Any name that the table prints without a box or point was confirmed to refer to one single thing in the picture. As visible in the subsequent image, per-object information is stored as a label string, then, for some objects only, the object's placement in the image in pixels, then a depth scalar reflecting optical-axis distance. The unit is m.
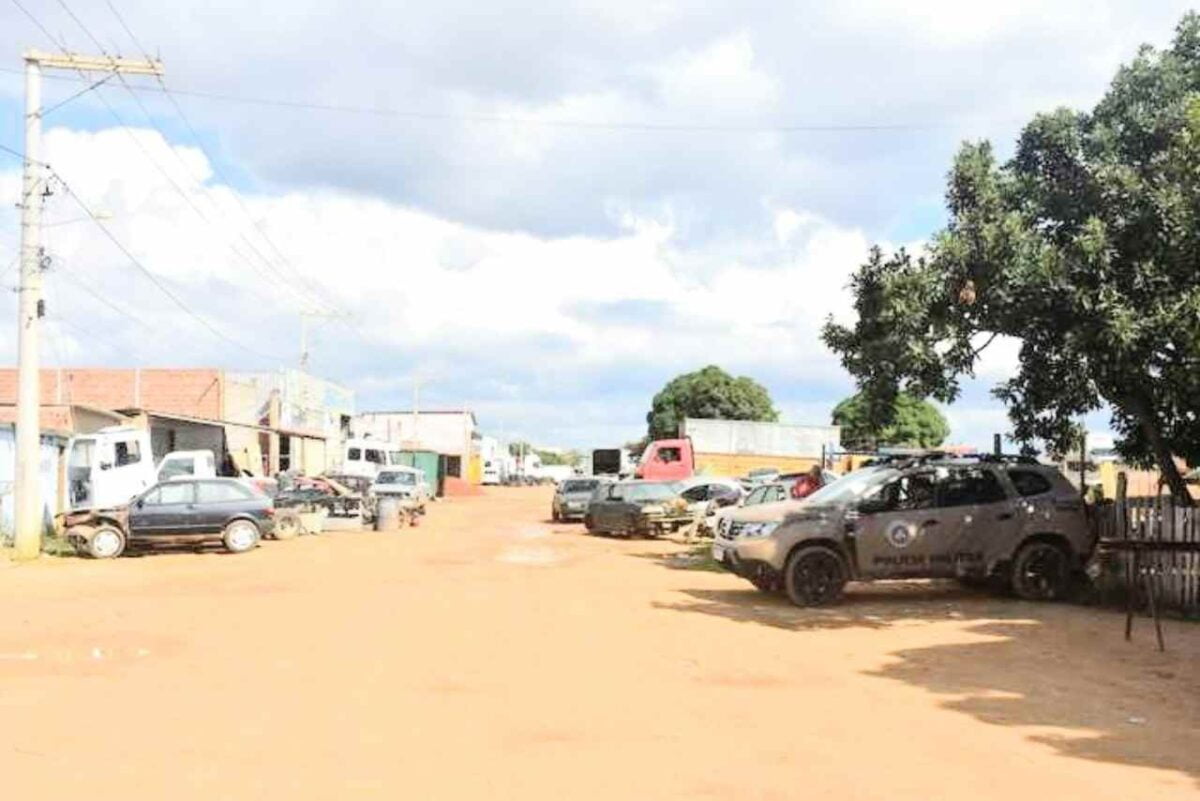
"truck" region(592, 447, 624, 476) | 63.28
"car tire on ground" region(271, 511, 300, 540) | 28.62
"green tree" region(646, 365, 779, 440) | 86.25
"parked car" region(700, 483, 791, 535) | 23.69
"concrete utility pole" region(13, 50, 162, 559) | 22.23
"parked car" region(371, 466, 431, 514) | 37.50
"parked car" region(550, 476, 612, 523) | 38.53
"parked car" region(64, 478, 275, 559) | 23.38
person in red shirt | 23.02
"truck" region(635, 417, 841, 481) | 56.34
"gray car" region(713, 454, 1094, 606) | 14.42
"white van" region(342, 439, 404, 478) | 56.78
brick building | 44.94
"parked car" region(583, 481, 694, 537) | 29.72
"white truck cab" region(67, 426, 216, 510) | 26.73
